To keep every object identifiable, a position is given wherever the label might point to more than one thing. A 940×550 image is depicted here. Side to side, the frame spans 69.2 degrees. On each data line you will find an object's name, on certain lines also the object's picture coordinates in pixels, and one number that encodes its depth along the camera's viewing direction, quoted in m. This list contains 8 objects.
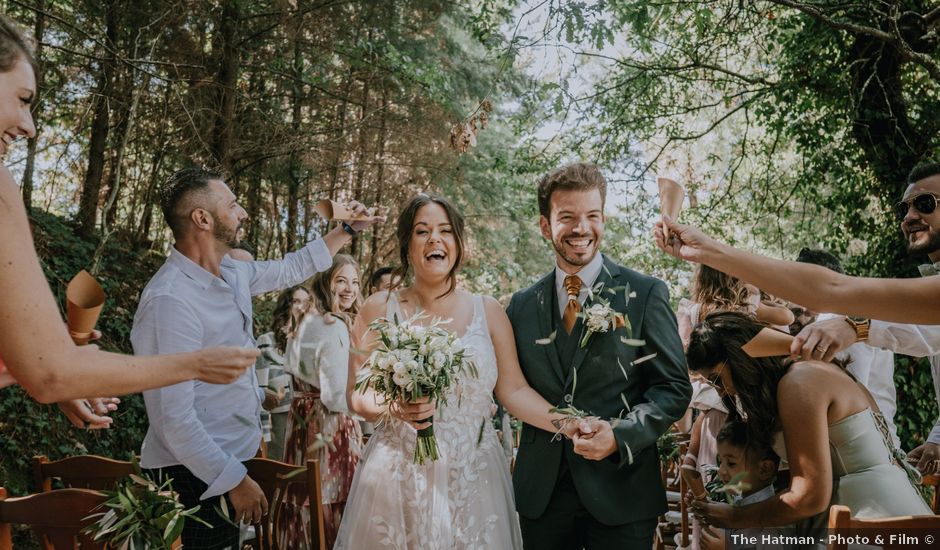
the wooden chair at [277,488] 2.54
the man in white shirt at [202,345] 2.77
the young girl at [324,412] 4.43
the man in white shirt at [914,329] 2.37
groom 2.57
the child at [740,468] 2.77
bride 2.74
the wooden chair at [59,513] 2.27
